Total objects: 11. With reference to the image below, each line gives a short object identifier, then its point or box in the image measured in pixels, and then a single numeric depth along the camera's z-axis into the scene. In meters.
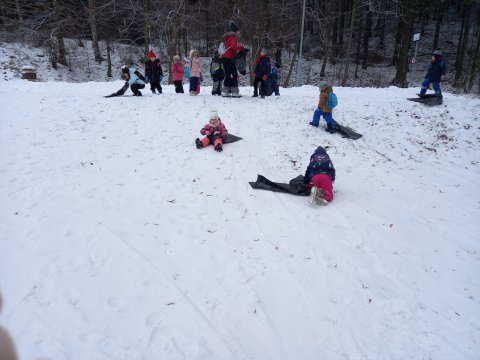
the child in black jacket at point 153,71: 12.35
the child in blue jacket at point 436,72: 12.23
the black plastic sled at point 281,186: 6.59
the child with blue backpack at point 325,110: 9.67
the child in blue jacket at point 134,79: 11.91
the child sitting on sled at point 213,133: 8.05
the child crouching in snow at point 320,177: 6.30
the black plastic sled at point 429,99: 12.62
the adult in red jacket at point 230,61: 11.42
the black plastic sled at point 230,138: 8.56
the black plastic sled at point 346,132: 9.84
